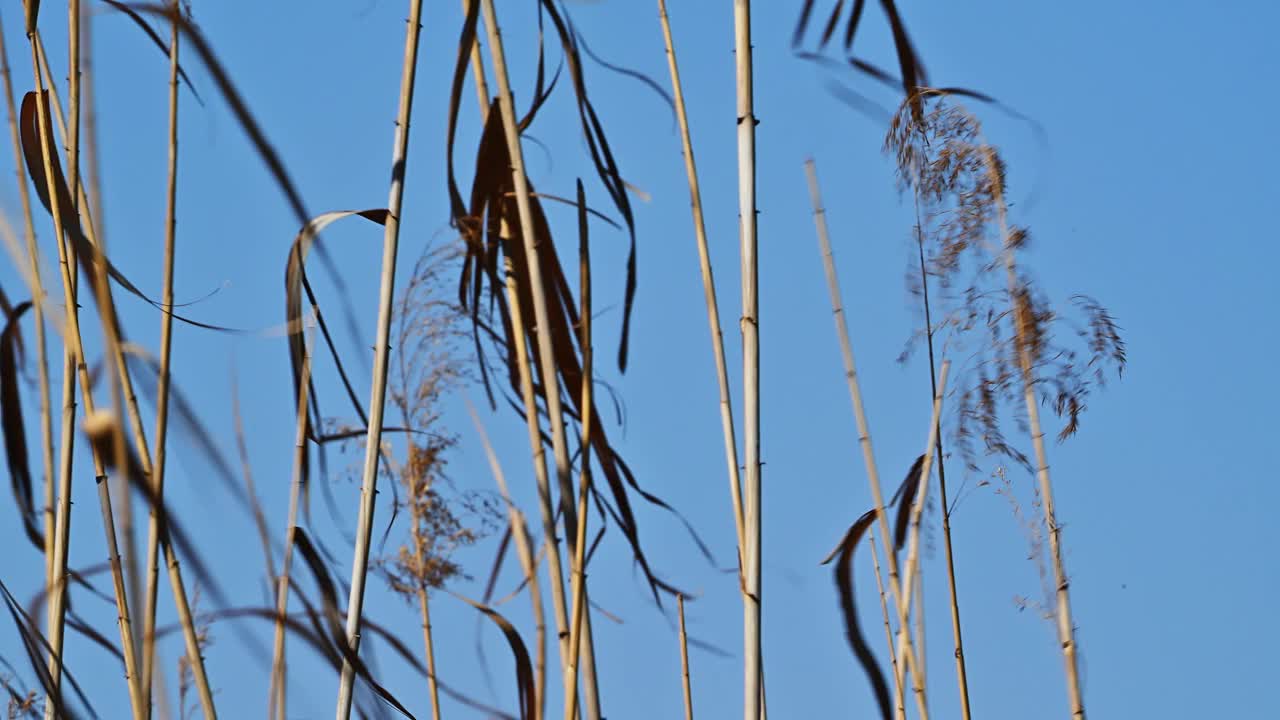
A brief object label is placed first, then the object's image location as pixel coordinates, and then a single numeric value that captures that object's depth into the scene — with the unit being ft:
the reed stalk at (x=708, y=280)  21.73
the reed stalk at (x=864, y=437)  23.28
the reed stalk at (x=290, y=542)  20.95
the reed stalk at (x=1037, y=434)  23.18
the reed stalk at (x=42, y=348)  21.60
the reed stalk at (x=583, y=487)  21.09
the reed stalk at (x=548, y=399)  21.01
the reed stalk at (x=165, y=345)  21.50
